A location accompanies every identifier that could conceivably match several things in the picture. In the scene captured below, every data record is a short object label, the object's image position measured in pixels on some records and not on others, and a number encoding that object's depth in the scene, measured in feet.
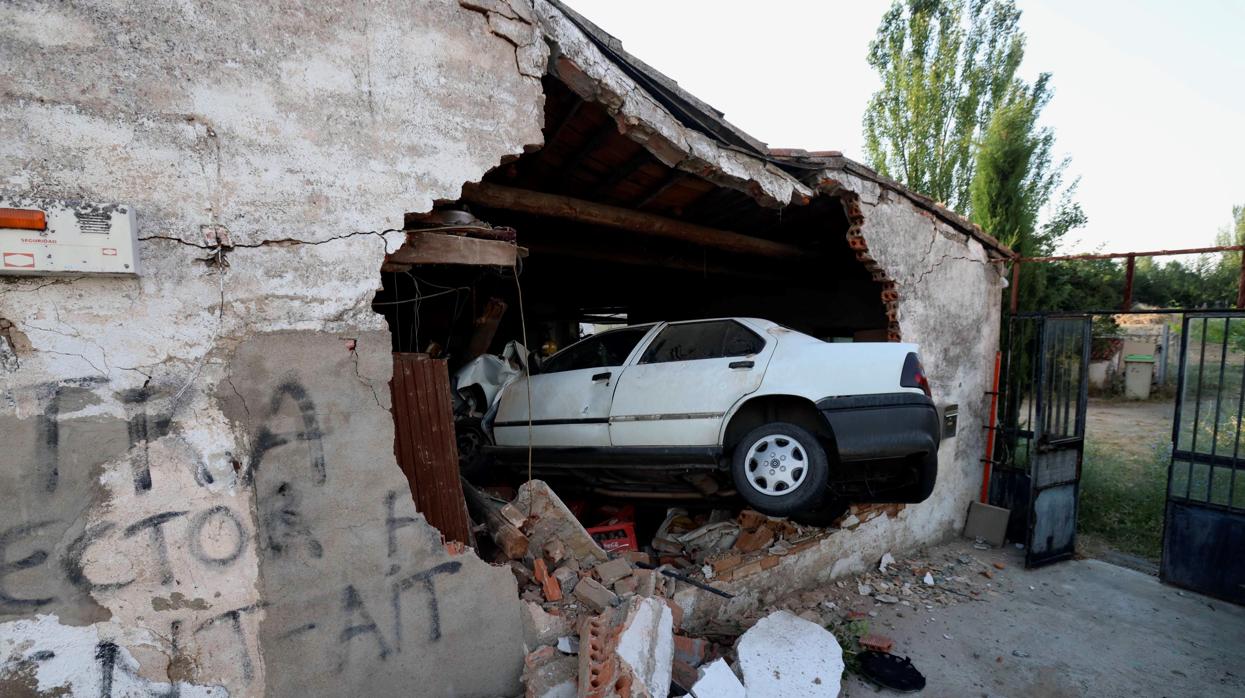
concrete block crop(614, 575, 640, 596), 11.27
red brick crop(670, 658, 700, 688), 10.41
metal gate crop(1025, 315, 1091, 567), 19.42
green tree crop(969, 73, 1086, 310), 26.99
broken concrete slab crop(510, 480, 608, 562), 12.08
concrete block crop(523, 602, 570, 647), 9.82
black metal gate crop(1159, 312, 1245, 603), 17.53
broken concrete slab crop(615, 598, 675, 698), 9.10
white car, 12.45
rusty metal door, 9.72
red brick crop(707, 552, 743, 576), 14.46
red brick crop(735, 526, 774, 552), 15.76
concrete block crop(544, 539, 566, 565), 11.60
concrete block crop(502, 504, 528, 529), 11.67
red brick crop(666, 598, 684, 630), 11.99
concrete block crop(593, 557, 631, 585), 11.46
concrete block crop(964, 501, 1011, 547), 21.27
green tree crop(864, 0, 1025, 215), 50.93
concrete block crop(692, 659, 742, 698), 10.00
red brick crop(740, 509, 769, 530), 16.37
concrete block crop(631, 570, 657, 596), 11.60
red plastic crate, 14.89
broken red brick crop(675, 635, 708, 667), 11.24
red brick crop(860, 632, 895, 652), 13.62
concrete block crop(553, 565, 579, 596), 10.97
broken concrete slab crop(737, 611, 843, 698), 10.99
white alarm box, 6.37
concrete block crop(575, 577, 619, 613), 10.51
